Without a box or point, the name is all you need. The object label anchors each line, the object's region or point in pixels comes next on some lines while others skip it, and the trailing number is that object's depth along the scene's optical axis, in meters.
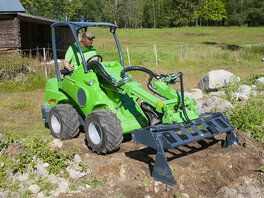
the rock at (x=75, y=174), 4.62
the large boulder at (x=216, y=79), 10.95
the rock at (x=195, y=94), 8.64
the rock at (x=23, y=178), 4.49
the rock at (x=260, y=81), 10.83
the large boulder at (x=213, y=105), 7.25
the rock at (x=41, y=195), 4.20
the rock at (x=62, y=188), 4.28
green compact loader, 4.64
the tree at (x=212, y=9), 56.14
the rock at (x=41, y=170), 4.60
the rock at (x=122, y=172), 4.58
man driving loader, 6.32
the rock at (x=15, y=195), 4.23
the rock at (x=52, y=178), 4.46
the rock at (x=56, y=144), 5.26
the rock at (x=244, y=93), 8.68
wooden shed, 16.23
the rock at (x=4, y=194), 4.22
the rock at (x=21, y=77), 12.53
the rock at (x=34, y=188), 4.26
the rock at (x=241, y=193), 4.02
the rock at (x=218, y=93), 9.31
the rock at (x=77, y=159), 4.93
